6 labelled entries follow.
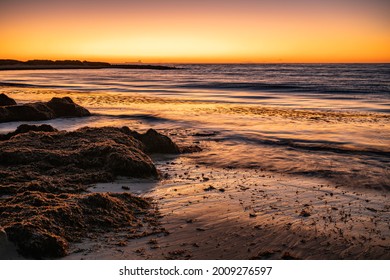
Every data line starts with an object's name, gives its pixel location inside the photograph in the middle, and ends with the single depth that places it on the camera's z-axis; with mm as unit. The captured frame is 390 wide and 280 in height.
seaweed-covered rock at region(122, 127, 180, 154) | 10164
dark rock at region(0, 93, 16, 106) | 17453
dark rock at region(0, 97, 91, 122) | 14883
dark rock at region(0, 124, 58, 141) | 10260
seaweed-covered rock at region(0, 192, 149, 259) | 4367
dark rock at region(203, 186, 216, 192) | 7052
